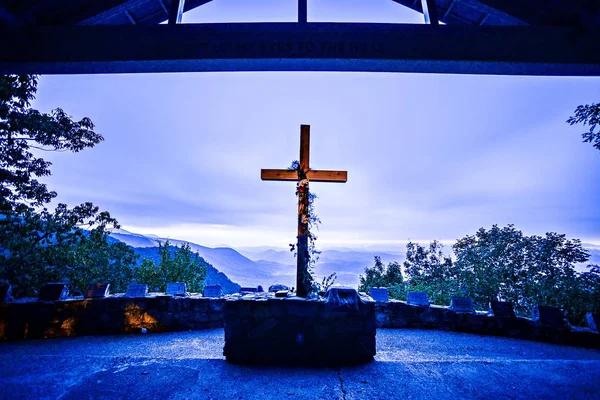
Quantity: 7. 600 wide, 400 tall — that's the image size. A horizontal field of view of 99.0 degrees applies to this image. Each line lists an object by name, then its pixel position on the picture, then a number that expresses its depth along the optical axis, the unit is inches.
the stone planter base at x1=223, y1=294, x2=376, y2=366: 103.8
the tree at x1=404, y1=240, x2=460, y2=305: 383.9
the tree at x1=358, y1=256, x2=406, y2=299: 502.9
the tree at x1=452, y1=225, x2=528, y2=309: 334.3
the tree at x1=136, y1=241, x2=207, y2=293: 381.7
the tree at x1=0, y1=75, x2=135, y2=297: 182.7
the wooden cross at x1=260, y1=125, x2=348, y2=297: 118.7
